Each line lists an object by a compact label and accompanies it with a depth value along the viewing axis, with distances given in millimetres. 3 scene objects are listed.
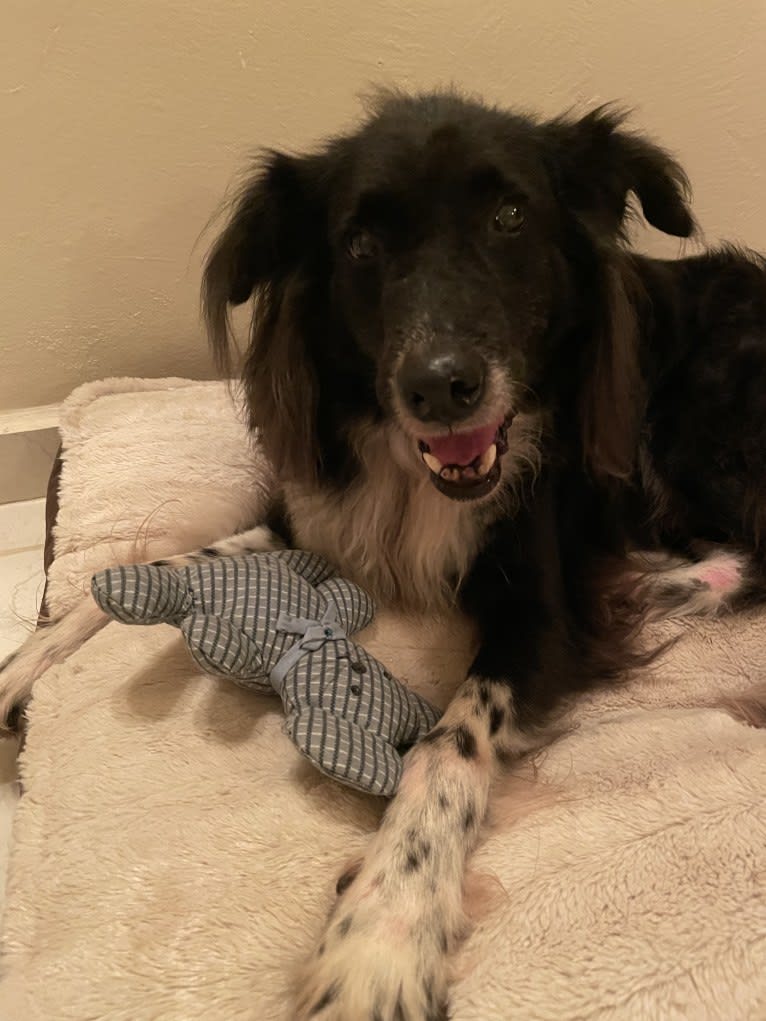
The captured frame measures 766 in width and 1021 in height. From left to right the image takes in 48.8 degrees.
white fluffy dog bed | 293
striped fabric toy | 348
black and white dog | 373
